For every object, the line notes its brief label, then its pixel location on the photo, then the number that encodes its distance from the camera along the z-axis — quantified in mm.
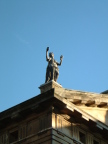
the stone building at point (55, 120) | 35031
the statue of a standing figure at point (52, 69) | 38000
